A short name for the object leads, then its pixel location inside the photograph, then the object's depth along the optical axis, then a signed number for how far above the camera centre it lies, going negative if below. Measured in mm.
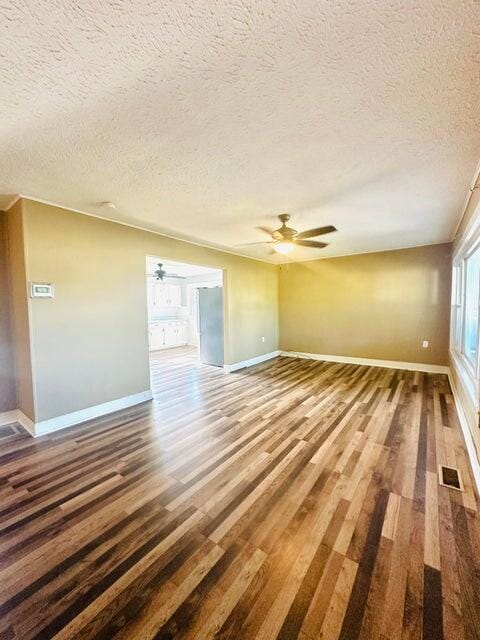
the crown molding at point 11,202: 2752 +1176
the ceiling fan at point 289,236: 3106 +852
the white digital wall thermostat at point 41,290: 2768 +199
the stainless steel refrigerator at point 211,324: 5898 -440
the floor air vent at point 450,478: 1974 -1385
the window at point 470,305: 3049 -45
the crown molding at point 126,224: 2781 +1135
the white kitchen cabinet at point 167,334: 7861 -877
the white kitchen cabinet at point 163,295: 8445 +380
